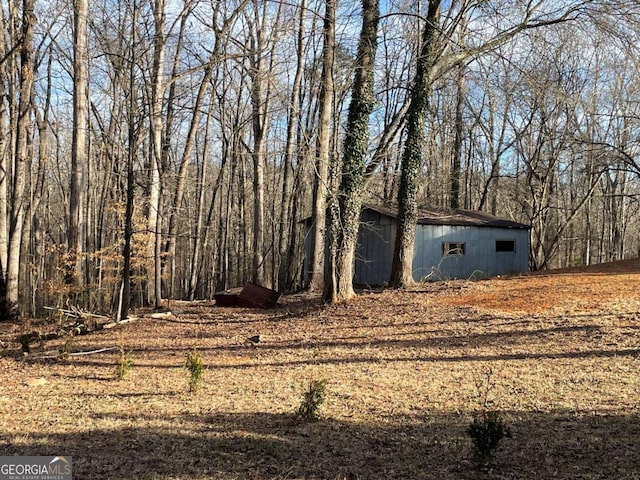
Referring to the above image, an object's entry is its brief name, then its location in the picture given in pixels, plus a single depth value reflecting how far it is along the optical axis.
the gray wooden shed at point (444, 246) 18.56
